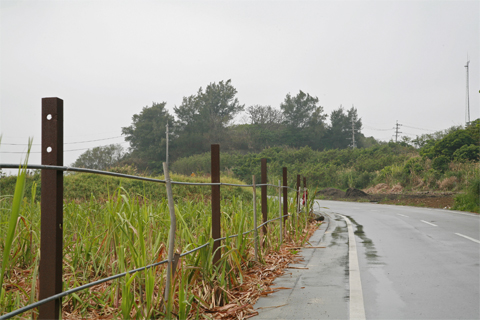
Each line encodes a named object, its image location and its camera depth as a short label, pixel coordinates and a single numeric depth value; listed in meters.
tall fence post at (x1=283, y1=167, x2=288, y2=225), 8.69
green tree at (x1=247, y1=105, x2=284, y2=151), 56.97
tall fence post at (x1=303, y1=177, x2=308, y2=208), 11.65
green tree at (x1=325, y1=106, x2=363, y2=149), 62.72
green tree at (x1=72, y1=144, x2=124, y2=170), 50.72
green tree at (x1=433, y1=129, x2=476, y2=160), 28.98
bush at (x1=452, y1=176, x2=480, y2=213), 17.27
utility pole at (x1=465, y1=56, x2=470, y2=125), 39.47
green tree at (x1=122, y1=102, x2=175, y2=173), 48.59
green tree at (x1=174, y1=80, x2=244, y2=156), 51.31
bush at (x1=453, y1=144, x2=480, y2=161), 27.45
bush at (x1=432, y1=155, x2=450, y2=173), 28.73
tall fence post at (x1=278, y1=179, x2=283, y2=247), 7.38
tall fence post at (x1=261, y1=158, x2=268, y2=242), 6.66
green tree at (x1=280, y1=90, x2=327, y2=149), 59.75
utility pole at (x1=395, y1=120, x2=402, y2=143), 77.19
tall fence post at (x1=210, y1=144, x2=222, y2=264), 4.24
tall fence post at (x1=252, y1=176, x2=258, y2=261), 5.45
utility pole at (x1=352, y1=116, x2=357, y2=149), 60.75
